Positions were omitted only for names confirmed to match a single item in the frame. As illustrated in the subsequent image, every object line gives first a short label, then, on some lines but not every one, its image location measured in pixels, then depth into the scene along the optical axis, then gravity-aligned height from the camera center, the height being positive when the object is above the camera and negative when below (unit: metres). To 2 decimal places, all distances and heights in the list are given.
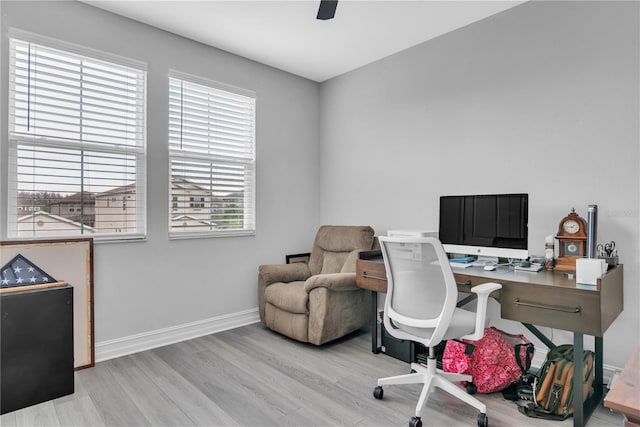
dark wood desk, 1.82 -0.49
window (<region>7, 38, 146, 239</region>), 2.51 +0.44
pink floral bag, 2.26 -0.95
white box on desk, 1.88 -0.31
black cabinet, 2.14 -0.88
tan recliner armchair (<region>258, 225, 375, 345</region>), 2.98 -0.73
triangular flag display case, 2.33 -0.47
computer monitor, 2.39 -0.11
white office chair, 1.95 -0.54
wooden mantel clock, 2.31 -0.19
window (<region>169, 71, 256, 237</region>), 3.27 +0.45
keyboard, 2.35 -0.37
